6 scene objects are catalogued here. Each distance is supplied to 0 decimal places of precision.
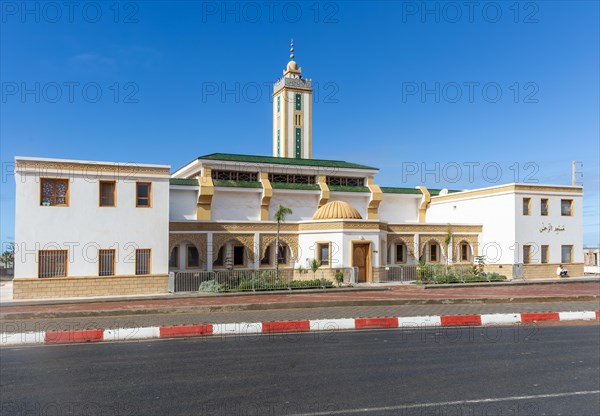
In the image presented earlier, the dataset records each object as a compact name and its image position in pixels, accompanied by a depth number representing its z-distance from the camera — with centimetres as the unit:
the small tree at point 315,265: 2922
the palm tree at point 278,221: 3109
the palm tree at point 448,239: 3725
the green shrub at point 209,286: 2588
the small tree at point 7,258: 4278
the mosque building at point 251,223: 2434
